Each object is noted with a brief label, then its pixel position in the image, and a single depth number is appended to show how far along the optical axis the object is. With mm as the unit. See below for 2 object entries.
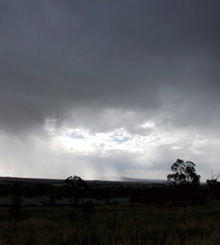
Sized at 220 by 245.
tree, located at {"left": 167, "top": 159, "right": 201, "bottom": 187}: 58062
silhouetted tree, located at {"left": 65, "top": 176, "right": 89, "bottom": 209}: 36062
